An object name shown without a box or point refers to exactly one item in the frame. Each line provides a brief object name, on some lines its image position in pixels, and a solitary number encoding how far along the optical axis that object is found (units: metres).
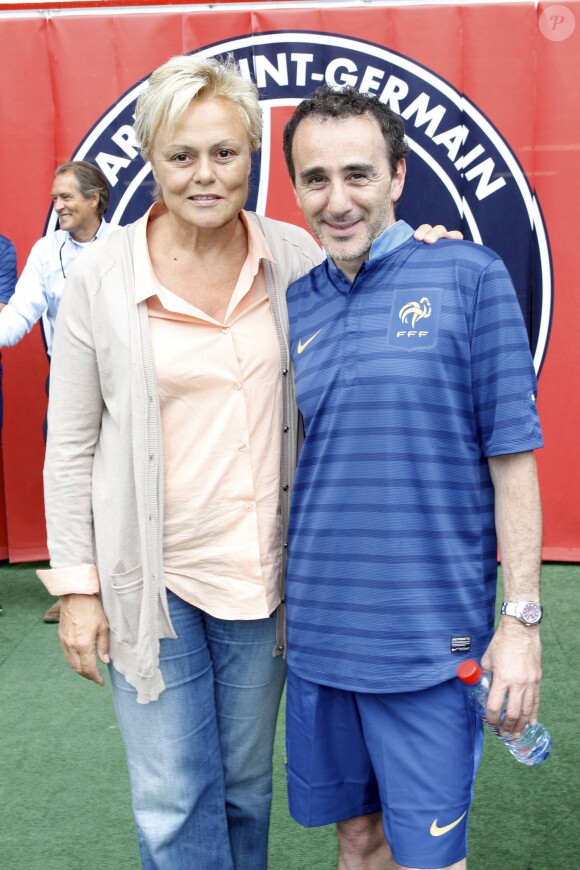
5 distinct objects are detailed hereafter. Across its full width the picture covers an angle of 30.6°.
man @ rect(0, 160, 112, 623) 4.48
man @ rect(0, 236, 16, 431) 4.71
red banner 4.71
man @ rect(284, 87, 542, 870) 1.72
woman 1.92
